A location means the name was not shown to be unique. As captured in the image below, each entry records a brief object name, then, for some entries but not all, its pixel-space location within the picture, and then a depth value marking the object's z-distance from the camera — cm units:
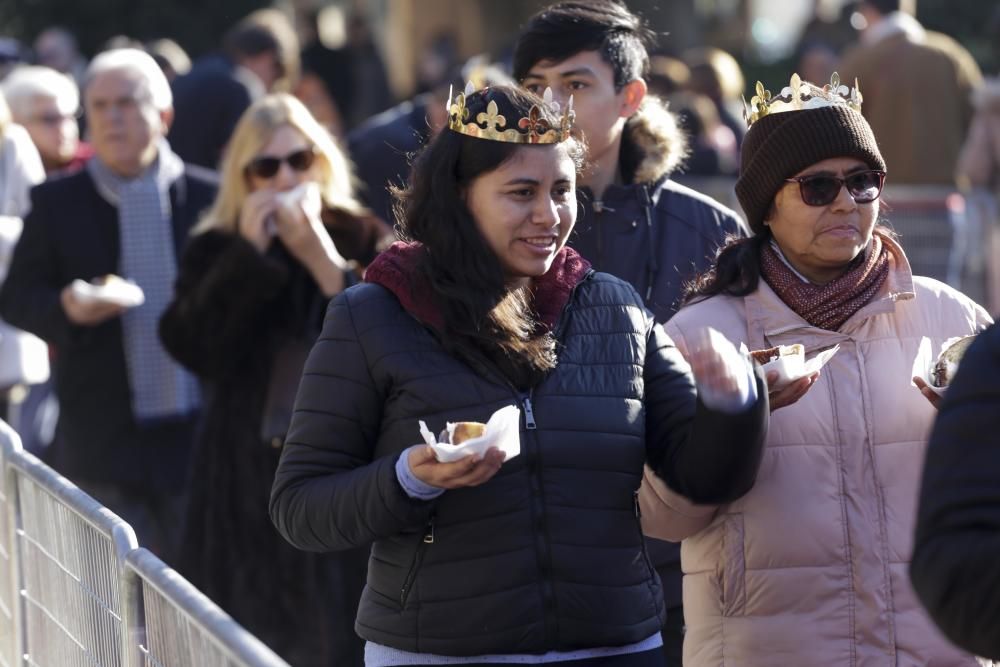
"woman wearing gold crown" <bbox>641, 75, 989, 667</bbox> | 737
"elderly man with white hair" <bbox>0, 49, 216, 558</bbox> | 1348
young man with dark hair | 955
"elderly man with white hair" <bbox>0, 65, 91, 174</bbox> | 1891
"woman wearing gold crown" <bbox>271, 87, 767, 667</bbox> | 692
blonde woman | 1176
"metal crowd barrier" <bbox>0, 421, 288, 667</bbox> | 562
